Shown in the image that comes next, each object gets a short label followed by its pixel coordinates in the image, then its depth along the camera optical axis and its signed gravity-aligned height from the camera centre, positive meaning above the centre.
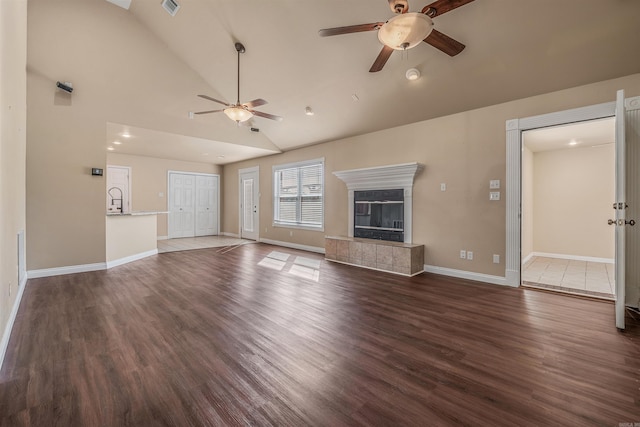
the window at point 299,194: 6.80 +0.45
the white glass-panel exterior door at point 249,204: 8.62 +0.24
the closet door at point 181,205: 8.95 +0.21
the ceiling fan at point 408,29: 2.12 +1.49
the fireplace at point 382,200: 4.97 +0.23
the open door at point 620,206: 2.56 +0.05
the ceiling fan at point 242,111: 4.14 +1.51
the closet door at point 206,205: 9.62 +0.22
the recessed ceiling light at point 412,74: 3.77 +1.87
